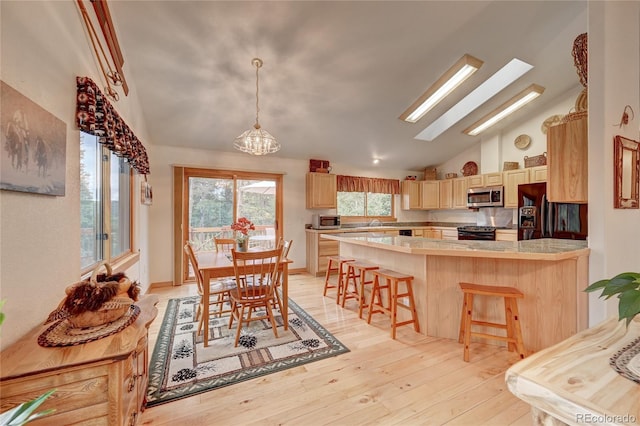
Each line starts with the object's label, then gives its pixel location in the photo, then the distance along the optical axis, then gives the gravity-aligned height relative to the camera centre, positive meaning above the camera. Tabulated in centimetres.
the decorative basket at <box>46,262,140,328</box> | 119 -43
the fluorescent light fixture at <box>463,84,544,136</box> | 401 +174
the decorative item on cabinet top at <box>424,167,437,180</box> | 633 +96
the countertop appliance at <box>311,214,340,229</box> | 517 -17
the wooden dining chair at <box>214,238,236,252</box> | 358 -39
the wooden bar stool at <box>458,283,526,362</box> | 209 -84
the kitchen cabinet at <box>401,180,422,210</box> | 619 +46
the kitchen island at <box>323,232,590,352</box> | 218 -61
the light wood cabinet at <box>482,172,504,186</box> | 485 +65
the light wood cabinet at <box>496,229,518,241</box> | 448 -39
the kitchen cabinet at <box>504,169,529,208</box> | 449 +53
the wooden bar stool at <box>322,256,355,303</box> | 344 -83
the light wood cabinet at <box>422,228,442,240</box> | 605 -48
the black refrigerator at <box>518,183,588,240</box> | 305 -5
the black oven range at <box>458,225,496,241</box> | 475 -38
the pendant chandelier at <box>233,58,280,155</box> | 280 +80
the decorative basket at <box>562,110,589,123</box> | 249 +95
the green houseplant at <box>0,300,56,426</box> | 59 -48
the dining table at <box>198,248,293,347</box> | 237 -56
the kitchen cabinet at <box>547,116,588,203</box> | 241 +49
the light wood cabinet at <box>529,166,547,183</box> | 422 +64
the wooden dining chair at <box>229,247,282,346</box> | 233 -73
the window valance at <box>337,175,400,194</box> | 565 +65
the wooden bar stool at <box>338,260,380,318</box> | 302 -87
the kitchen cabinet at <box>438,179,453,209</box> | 579 +43
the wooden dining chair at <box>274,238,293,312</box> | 271 -69
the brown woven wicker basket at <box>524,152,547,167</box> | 430 +89
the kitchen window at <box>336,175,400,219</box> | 574 +40
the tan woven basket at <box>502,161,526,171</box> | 478 +89
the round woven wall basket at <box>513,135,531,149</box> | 479 +134
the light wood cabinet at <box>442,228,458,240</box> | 565 -46
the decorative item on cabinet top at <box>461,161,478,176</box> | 558 +97
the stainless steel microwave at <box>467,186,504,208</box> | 477 +31
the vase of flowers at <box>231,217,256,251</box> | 285 -19
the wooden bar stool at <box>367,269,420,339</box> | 254 -86
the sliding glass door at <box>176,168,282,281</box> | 449 +15
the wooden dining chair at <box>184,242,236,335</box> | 249 -80
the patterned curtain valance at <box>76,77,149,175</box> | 163 +65
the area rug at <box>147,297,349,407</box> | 187 -122
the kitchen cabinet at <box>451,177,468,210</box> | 548 +42
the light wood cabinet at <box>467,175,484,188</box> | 519 +64
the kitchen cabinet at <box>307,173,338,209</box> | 521 +45
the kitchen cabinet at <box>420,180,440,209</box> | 608 +45
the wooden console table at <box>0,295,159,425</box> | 94 -63
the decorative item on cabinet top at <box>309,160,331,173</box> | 535 +98
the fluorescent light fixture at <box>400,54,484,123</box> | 316 +171
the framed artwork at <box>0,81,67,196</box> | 102 +31
